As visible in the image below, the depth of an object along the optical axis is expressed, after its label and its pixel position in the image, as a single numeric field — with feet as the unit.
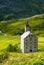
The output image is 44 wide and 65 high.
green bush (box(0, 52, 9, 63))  197.03
